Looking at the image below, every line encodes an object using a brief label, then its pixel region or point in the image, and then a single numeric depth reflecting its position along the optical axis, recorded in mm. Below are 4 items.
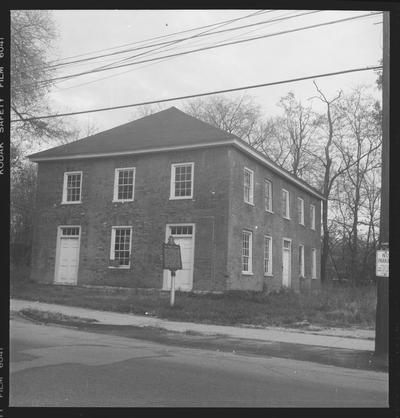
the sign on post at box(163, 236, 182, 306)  15594
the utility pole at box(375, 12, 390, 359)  9164
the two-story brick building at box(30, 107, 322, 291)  19750
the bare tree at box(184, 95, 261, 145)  41125
